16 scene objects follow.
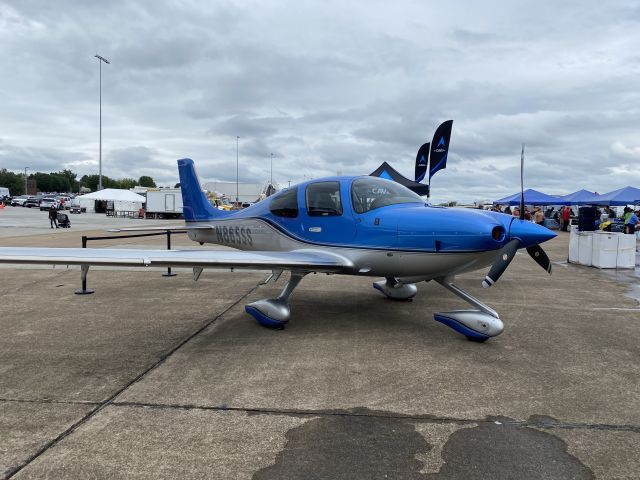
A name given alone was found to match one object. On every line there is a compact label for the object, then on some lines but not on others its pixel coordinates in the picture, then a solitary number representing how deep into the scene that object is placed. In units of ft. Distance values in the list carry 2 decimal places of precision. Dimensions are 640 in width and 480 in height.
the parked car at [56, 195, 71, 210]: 190.17
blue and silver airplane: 16.24
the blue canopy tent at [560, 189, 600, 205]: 99.76
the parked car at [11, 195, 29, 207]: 255.80
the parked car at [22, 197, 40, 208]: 229.45
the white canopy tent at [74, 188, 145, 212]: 123.56
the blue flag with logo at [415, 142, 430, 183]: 74.18
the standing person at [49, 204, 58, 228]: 88.02
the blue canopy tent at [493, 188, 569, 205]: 103.19
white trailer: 143.43
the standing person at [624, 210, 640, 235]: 63.41
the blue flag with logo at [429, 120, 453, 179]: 58.59
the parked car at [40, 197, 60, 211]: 195.11
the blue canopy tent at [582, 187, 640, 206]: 86.43
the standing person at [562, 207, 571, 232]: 99.71
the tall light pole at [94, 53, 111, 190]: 159.02
